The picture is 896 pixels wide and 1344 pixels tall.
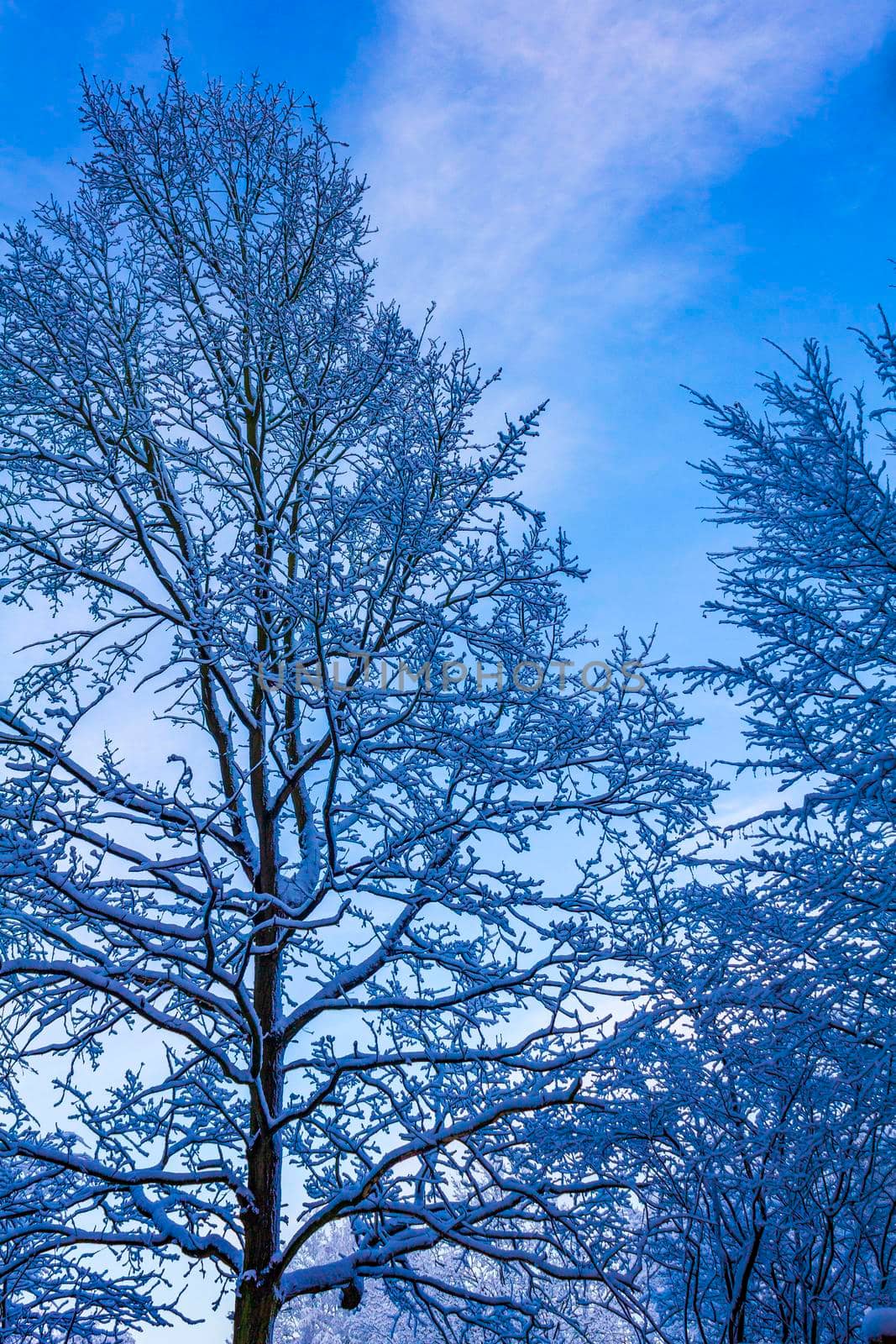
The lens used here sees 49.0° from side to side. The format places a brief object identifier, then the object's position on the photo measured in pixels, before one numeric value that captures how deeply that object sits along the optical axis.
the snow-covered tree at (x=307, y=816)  5.91
